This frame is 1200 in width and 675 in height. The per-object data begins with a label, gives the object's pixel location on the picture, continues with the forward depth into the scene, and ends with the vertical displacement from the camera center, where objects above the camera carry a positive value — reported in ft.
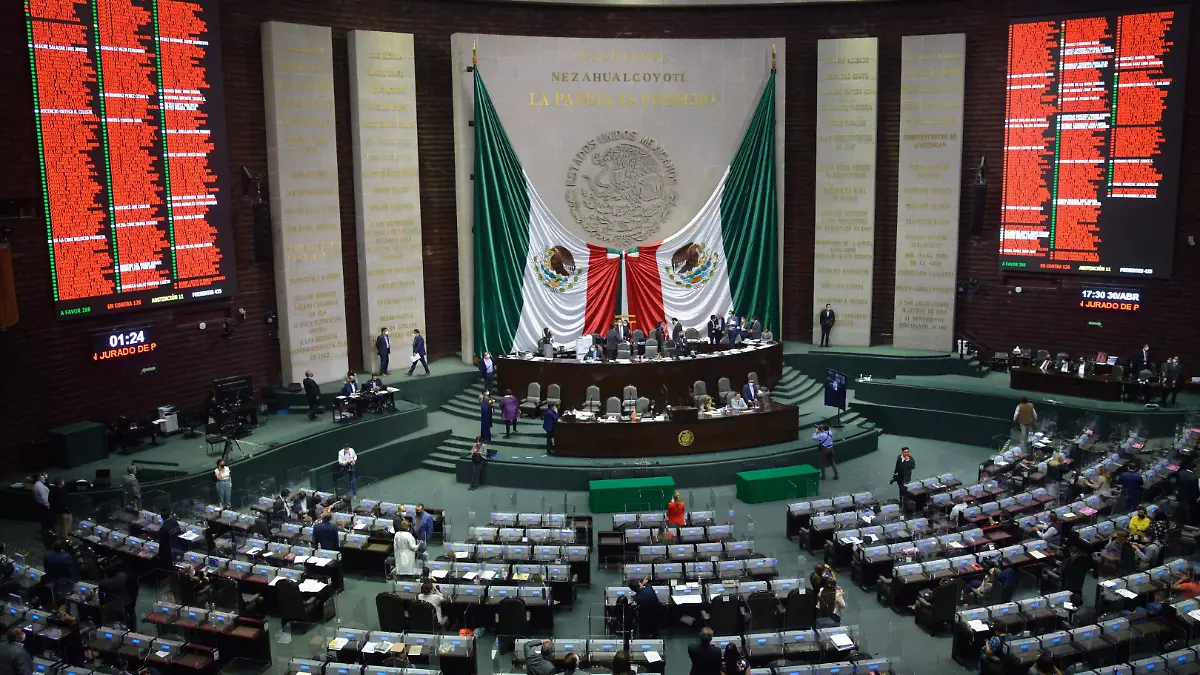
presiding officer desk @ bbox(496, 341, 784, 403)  83.35 -11.75
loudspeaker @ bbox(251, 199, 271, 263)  82.33 -0.07
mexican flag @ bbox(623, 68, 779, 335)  97.55 -2.66
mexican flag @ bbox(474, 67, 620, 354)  93.25 -3.52
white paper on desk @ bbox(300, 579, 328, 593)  53.21 -17.81
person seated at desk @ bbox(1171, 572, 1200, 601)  51.21 -17.70
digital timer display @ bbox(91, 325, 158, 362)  72.84 -7.81
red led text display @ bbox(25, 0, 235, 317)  68.85 +5.41
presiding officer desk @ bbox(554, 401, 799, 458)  77.36 -15.24
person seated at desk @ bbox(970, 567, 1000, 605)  52.26 -18.01
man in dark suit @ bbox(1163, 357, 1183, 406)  80.28 -11.90
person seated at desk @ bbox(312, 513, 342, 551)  57.95 -16.61
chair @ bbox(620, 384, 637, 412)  80.74 -13.16
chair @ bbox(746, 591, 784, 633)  50.98 -18.42
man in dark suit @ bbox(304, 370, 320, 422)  80.64 -12.37
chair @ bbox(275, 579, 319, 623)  52.70 -18.40
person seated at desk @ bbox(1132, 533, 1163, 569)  55.57 -17.38
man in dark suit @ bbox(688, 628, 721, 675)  42.04 -16.94
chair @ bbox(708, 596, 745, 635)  51.03 -18.72
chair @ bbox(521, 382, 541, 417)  84.23 -13.82
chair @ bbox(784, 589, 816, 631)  51.19 -18.60
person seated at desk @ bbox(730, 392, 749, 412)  79.56 -13.37
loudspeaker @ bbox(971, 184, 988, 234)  92.43 +1.32
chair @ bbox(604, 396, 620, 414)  80.69 -13.63
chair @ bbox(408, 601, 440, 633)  49.90 -18.20
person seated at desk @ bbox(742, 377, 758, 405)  79.92 -12.70
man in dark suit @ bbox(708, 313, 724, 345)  90.38 -8.90
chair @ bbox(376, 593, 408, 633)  50.47 -18.12
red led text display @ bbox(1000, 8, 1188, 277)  84.12 +6.32
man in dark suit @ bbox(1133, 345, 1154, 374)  84.23 -11.19
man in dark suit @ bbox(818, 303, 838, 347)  98.48 -9.08
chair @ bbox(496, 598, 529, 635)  50.98 -18.72
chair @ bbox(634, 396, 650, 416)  79.41 -13.40
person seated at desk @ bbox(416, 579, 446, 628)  50.39 -17.46
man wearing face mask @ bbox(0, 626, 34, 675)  41.04 -16.33
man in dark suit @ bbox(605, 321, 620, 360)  87.20 -9.57
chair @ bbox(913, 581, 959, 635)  51.62 -18.66
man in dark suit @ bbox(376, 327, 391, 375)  88.79 -9.95
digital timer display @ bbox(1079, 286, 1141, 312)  87.61 -6.55
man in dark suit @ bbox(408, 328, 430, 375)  88.74 -10.09
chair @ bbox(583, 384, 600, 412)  81.77 -13.16
